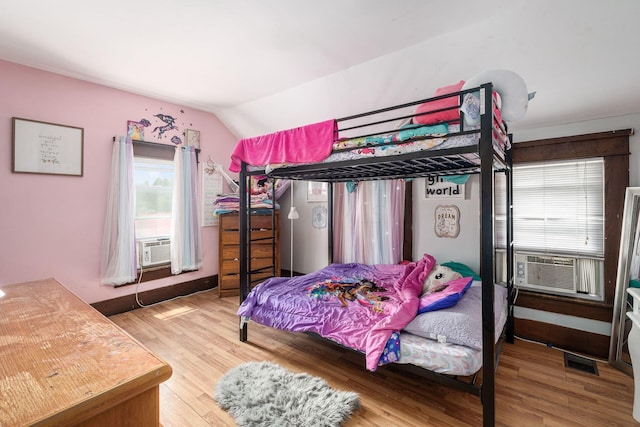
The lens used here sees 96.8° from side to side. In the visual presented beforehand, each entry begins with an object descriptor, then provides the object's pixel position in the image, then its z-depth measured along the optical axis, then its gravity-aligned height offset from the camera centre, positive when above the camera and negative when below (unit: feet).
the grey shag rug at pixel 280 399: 5.46 -3.88
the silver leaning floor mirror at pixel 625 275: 7.28 -1.57
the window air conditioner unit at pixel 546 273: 8.65 -1.86
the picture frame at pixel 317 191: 13.69 +1.15
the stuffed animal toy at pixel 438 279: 7.65 -1.81
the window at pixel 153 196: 11.71 +0.82
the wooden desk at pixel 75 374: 1.99 -1.31
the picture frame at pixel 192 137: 12.81 +3.54
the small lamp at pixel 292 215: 11.50 -0.01
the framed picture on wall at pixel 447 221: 10.01 -0.23
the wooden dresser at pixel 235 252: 12.87 -1.71
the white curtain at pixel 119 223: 10.53 -0.29
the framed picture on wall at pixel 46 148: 8.82 +2.21
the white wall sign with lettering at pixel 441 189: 9.92 +0.91
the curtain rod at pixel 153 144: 11.27 +2.94
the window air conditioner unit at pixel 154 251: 11.62 -1.52
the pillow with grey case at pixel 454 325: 5.54 -2.28
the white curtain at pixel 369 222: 10.96 -0.29
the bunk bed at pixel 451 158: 5.09 +1.34
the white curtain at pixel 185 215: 12.29 +0.00
